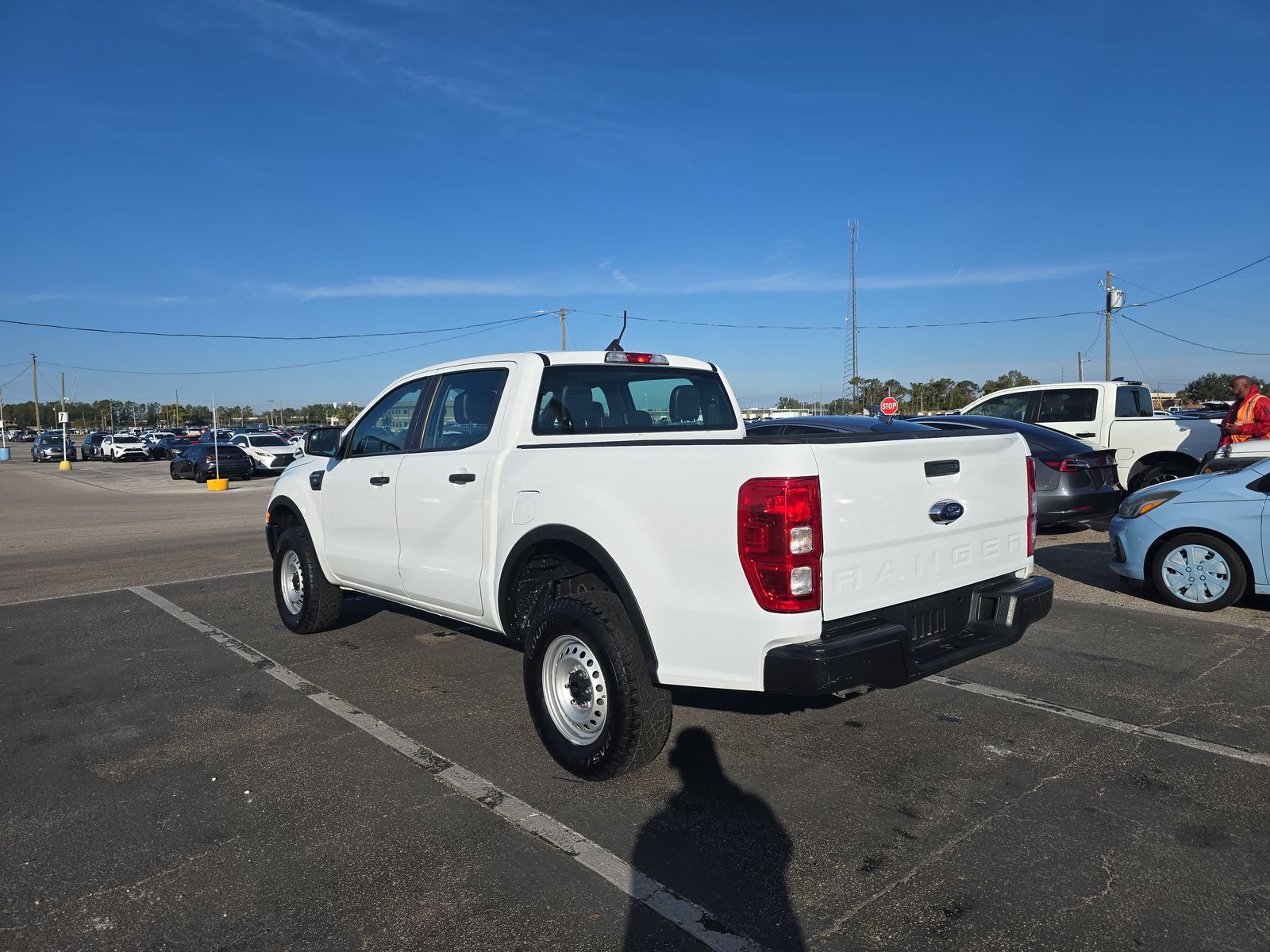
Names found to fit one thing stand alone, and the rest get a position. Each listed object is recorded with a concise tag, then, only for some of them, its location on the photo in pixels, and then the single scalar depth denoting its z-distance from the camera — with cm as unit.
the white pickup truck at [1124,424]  1176
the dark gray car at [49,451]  5553
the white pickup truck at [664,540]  326
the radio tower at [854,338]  5138
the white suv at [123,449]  5169
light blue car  634
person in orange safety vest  1004
